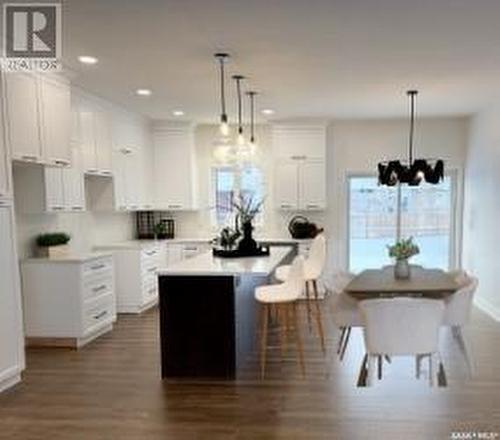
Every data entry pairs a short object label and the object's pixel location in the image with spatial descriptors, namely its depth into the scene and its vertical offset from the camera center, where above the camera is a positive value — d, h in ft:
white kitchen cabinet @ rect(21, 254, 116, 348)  15.58 -3.83
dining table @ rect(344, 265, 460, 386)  12.62 -2.92
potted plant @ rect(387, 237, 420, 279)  14.35 -2.20
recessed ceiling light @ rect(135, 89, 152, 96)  17.15 +3.49
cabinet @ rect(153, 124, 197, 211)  24.06 +0.94
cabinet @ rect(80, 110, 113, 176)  17.65 +1.76
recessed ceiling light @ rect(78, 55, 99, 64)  12.88 +3.55
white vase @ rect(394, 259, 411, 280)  14.53 -2.70
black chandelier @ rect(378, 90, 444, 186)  17.57 +0.42
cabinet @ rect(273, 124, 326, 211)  23.67 +0.93
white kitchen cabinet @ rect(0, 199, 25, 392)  12.00 -3.20
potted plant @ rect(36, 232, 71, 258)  16.12 -2.04
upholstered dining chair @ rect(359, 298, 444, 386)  10.62 -3.30
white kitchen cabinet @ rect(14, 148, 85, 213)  15.37 -0.05
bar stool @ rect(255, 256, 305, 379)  12.84 -3.02
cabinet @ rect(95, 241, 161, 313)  20.16 -3.86
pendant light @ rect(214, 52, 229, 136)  12.55 +3.44
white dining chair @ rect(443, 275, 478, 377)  12.36 -3.26
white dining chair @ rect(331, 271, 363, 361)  13.80 -3.71
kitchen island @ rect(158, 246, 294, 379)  12.66 -3.70
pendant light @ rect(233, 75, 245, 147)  15.00 +3.41
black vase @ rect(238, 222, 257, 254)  16.12 -1.99
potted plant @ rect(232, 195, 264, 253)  16.16 -1.75
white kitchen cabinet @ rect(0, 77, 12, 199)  12.01 +0.56
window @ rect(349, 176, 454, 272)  24.40 -1.88
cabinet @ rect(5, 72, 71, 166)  12.98 +2.06
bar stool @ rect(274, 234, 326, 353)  16.15 -2.78
